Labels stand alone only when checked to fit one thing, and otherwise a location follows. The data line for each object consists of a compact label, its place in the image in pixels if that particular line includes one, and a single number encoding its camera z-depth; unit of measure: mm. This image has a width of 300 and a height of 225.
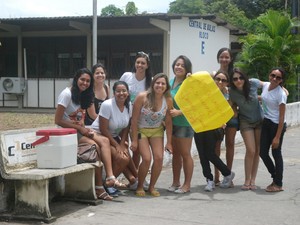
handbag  5914
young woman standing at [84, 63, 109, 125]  6484
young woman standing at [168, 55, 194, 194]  6512
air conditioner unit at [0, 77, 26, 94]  20375
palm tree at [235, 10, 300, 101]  17031
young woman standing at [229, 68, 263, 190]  6641
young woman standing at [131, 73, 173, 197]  6297
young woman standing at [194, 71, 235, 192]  6590
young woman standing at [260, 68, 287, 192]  6491
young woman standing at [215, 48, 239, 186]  6793
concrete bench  5113
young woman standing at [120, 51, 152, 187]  6730
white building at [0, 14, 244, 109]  18656
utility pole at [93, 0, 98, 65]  16703
